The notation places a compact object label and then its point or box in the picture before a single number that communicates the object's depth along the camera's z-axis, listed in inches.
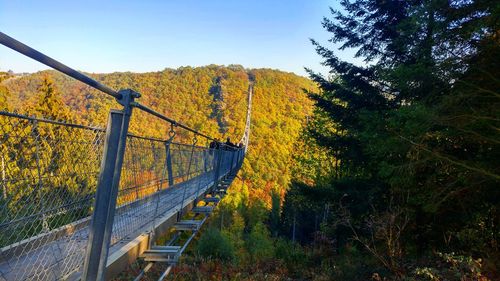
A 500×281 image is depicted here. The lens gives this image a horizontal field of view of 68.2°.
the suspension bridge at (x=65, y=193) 50.9
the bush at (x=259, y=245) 557.9
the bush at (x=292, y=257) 445.6
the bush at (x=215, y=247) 555.5
